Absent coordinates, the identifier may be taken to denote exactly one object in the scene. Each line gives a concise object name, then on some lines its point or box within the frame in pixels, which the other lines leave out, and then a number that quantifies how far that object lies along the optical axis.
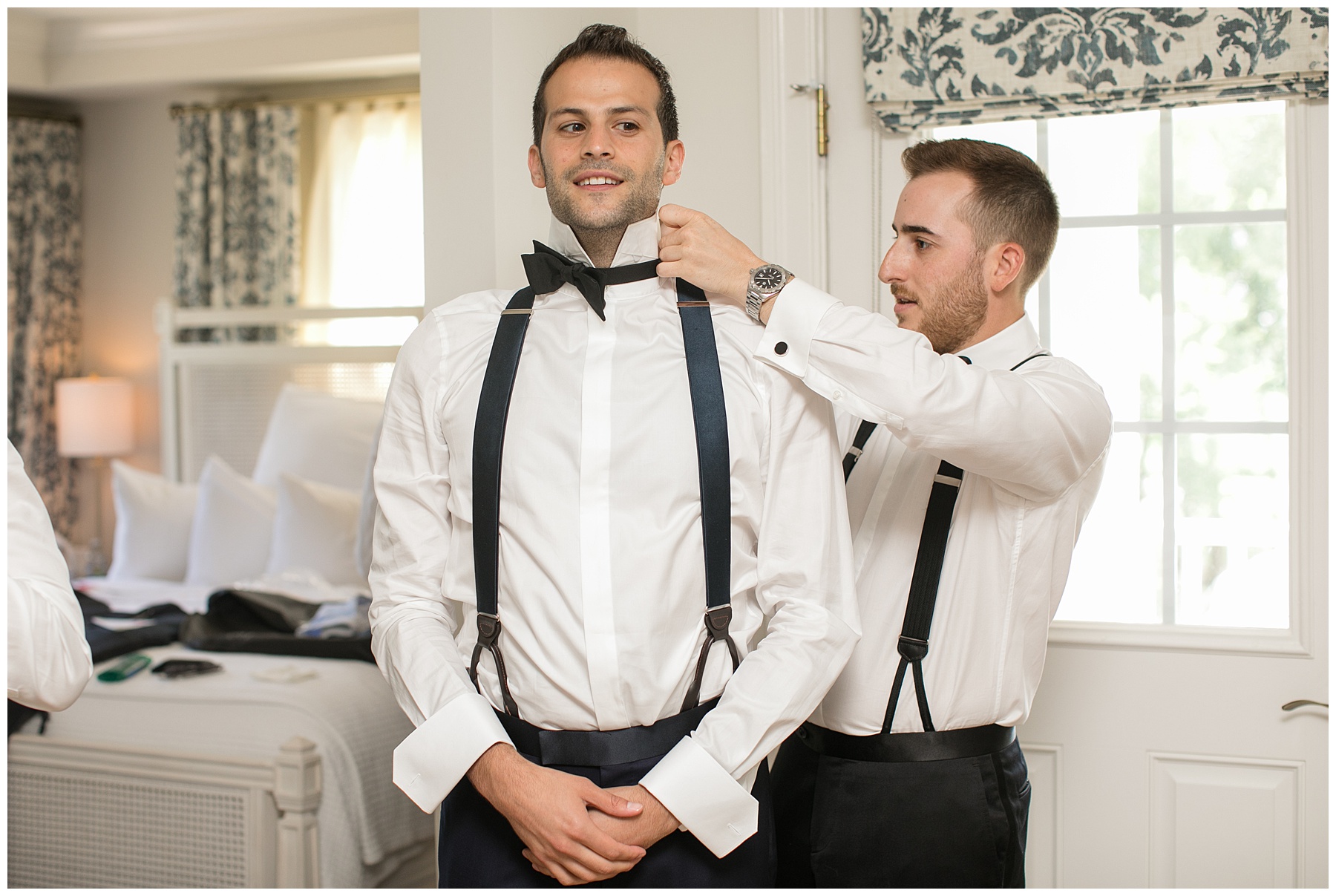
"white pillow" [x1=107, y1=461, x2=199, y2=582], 4.03
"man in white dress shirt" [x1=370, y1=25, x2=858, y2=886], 1.23
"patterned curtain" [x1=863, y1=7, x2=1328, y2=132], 1.84
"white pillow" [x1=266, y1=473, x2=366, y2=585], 3.57
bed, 2.22
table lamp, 4.79
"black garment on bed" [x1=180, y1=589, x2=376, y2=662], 2.84
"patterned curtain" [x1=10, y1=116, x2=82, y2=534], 4.85
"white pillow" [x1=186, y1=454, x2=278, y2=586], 3.82
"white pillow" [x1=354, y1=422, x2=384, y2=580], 2.56
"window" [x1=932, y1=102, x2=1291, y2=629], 1.97
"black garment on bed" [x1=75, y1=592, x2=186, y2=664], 2.75
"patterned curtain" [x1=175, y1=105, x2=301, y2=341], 4.59
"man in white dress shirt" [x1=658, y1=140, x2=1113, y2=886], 1.29
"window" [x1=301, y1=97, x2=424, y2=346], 4.51
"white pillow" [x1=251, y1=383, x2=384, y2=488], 4.09
